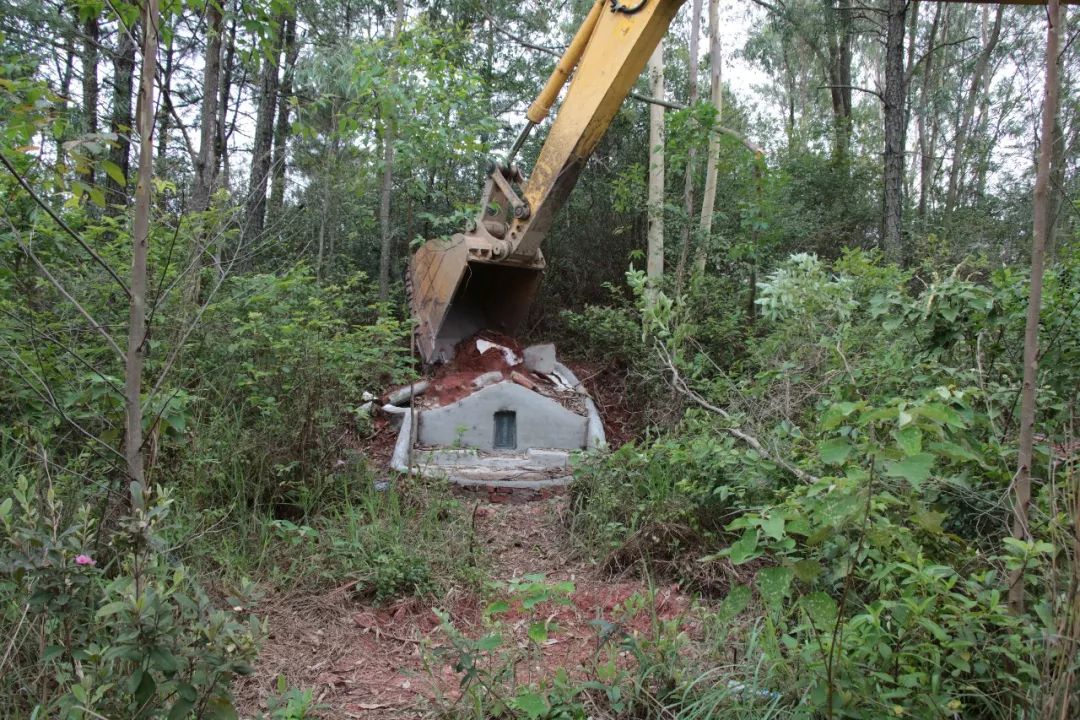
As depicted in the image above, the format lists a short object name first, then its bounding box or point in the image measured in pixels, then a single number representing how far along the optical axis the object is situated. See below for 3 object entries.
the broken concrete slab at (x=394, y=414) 6.16
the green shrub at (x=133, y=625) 1.58
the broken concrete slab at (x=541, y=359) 7.05
